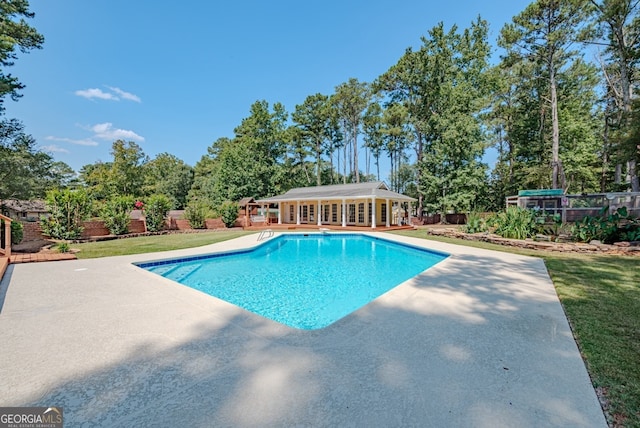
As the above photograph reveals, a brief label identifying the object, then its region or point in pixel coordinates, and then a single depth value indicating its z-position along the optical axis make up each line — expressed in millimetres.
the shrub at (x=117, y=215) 14547
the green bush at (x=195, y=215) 18953
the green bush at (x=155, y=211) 16625
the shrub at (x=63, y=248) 8719
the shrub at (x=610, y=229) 8672
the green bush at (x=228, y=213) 20609
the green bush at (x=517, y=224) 10859
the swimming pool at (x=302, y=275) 5133
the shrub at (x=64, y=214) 12141
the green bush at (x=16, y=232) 9849
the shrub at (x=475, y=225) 12977
